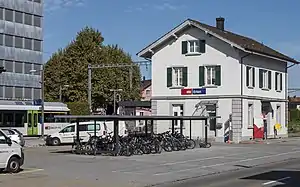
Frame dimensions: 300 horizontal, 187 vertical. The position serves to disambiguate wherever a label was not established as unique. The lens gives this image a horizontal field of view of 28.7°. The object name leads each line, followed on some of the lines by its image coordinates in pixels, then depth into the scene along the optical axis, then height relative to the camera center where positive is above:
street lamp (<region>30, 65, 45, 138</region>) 50.31 +0.70
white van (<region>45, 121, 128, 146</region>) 41.53 -0.82
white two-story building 46.06 +3.46
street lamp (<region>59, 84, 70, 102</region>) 75.10 +4.31
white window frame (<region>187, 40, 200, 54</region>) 47.94 +6.22
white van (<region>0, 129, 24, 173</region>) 20.84 -1.22
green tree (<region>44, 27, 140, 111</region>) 76.06 +6.66
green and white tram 50.16 +0.44
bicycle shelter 30.16 +0.19
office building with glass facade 80.62 +10.43
